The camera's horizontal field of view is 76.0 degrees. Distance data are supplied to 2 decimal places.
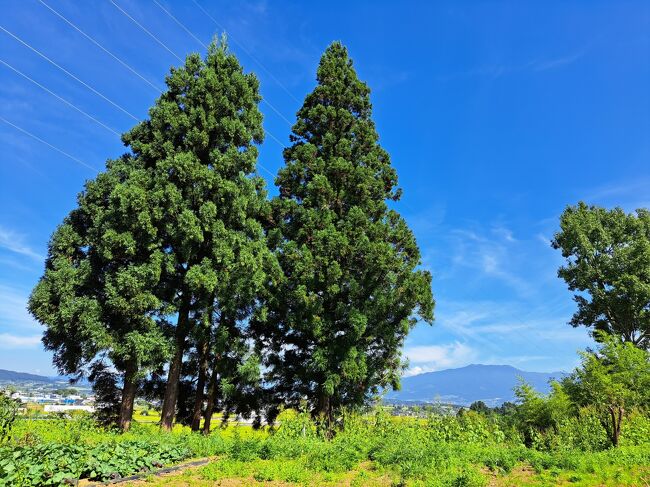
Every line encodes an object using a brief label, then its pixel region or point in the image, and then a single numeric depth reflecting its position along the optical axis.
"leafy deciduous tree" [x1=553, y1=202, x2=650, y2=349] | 22.56
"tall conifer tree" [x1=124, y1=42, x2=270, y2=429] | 13.79
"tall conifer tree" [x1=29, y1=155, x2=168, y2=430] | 12.77
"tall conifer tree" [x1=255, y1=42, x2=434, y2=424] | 15.27
